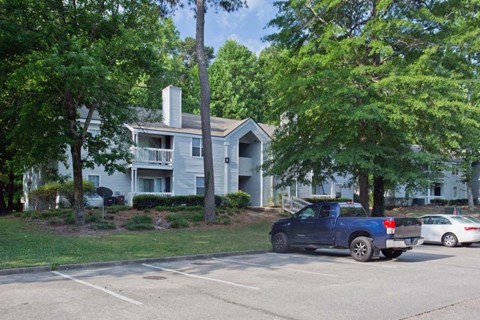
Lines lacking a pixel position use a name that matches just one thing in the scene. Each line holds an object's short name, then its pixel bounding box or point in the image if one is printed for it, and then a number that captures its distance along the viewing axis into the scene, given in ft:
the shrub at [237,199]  105.09
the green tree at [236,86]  177.78
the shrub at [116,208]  84.56
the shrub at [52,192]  94.02
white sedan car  60.95
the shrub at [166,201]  93.25
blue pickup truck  42.70
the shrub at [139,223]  67.10
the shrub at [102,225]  64.56
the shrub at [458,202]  169.48
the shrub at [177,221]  71.92
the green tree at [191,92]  167.12
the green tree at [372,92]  65.62
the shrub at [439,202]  168.45
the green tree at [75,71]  54.24
